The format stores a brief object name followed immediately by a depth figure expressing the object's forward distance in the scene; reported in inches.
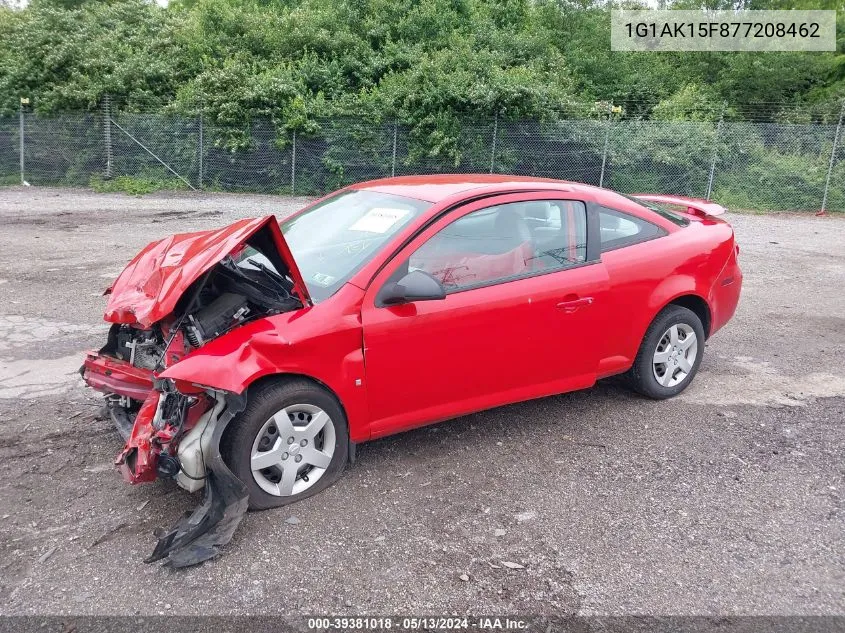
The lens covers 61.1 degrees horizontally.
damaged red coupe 135.0
